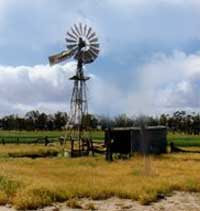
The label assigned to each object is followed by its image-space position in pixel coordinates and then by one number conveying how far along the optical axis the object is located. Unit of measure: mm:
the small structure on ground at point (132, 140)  25813
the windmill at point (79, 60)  28195
